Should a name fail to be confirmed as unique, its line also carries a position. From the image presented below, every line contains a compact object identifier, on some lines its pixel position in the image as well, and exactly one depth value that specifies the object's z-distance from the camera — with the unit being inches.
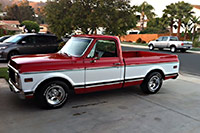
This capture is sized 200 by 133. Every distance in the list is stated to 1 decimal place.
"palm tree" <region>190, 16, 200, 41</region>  1541.6
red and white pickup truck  193.8
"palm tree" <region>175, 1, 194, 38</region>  1553.0
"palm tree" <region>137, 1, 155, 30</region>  2058.1
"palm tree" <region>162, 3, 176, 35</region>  1610.5
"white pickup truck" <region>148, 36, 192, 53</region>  869.6
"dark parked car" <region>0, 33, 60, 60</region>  465.1
